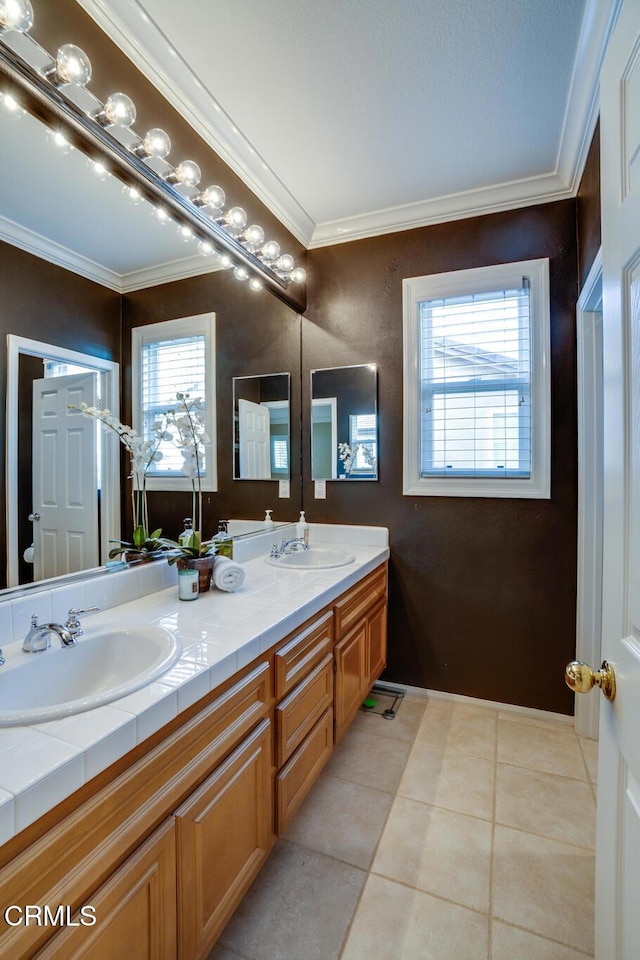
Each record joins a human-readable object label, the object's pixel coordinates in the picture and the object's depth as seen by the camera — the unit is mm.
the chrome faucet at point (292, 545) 2295
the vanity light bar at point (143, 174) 1048
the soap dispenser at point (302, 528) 2562
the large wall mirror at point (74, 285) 1100
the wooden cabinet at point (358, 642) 1750
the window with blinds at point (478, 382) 2143
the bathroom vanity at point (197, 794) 657
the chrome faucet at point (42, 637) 1008
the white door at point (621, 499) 694
